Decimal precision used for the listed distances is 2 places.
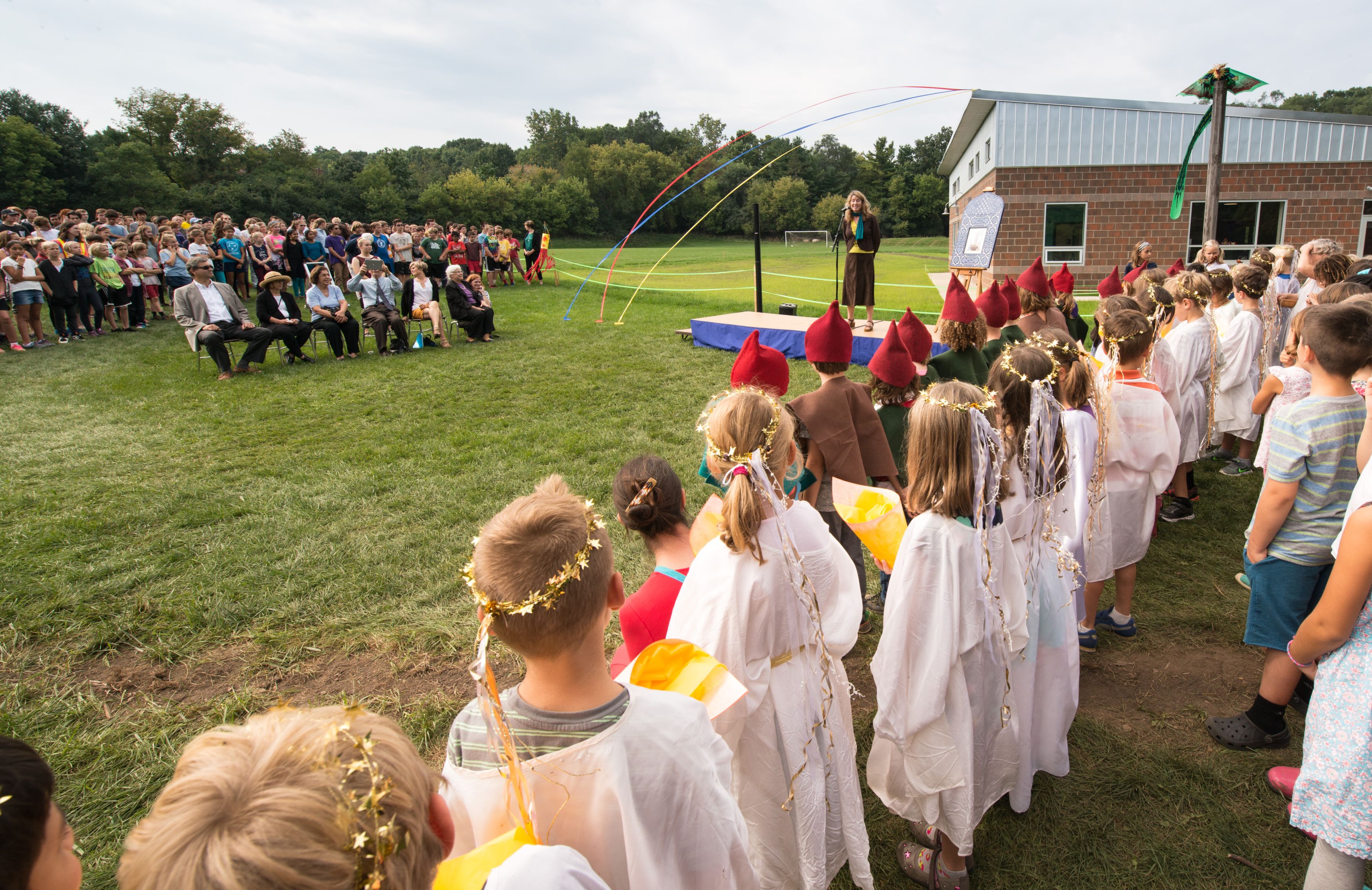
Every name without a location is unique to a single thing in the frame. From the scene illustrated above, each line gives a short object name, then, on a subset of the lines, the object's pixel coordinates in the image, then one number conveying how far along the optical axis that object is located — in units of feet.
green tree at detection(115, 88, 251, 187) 136.87
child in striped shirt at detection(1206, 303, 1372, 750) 8.30
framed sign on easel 25.75
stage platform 30.50
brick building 60.44
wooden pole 33.53
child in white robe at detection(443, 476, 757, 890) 4.39
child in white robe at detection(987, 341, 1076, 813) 8.23
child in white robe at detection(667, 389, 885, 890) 6.47
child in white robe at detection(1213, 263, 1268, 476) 17.17
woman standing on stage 30.63
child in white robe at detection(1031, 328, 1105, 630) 10.54
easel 27.56
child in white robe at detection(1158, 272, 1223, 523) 16.08
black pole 36.86
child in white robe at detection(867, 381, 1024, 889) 7.12
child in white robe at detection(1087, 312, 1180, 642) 11.43
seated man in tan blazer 30.89
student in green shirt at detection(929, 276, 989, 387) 15.49
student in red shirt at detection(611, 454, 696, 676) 7.43
